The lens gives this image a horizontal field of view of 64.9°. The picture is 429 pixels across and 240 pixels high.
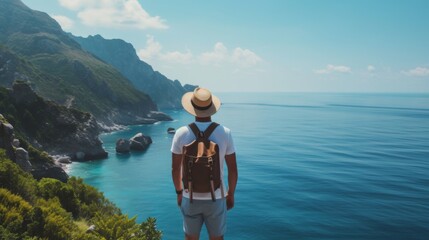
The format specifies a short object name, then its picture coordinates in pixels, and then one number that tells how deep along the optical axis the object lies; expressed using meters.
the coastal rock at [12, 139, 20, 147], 37.62
